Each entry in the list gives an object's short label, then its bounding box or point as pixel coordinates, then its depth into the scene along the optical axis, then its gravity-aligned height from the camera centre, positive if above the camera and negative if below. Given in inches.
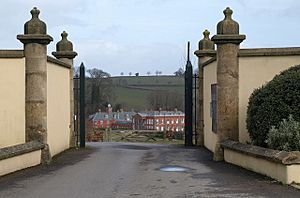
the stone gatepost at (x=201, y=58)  905.5 +87.8
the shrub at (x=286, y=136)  462.9 -22.4
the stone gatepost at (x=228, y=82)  637.3 +33.6
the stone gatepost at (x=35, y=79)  623.5 +37.7
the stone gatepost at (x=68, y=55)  902.4 +94.7
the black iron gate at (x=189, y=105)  949.8 +10.2
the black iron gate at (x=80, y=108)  940.6 +6.0
